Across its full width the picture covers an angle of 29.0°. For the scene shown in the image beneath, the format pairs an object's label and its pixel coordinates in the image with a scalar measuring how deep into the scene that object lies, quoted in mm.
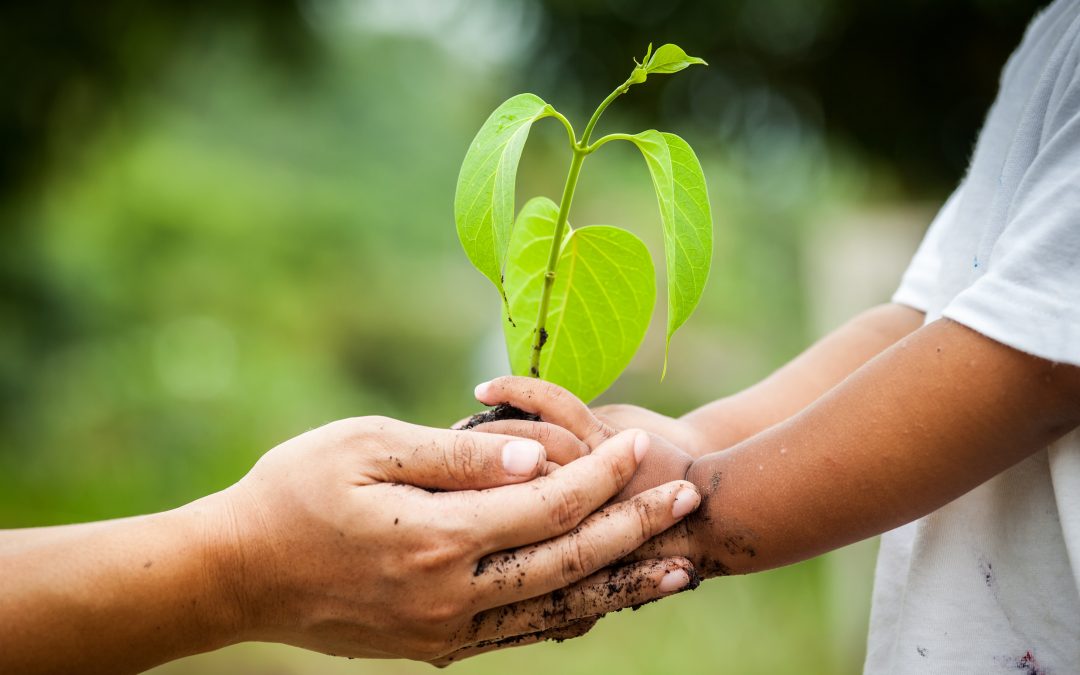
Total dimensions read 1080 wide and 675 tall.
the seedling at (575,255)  701
